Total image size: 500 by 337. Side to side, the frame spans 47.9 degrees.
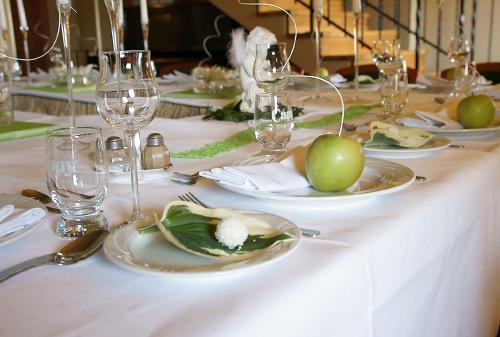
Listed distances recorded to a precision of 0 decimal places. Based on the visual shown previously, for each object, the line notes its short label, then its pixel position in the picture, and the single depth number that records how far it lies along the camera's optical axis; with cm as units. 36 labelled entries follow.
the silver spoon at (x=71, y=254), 60
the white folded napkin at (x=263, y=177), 85
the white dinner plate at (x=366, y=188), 79
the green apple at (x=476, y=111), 133
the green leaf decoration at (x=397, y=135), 114
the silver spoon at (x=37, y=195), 89
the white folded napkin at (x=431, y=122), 138
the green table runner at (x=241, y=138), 124
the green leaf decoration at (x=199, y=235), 59
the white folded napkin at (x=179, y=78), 278
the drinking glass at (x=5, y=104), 167
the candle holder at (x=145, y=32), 262
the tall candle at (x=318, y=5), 215
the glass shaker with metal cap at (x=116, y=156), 105
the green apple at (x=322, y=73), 236
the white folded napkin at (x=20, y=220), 68
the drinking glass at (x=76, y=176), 71
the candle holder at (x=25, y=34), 280
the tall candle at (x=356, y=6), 218
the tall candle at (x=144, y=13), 222
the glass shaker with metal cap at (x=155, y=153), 105
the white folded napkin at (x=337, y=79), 261
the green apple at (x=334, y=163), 83
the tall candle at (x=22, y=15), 257
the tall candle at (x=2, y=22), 239
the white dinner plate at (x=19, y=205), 67
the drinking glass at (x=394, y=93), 158
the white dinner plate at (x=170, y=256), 55
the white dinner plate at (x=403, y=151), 112
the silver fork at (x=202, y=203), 69
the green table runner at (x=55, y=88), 262
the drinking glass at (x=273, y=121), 117
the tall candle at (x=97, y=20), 371
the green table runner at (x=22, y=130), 150
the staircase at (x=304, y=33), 486
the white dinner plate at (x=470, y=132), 131
